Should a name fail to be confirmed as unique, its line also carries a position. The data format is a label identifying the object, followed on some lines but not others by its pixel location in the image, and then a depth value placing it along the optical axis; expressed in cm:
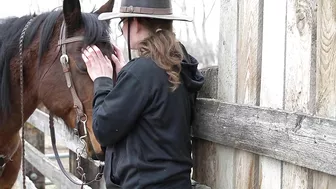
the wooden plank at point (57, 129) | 484
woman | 205
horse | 291
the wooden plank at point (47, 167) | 487
